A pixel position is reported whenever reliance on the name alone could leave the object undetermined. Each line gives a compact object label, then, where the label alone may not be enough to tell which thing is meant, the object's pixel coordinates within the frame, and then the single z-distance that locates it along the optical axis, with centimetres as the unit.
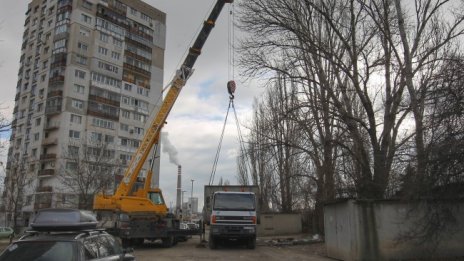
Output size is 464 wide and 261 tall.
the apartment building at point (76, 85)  6944
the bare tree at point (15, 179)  4560
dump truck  2109
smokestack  6696
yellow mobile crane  2164
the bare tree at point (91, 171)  4581
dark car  731
